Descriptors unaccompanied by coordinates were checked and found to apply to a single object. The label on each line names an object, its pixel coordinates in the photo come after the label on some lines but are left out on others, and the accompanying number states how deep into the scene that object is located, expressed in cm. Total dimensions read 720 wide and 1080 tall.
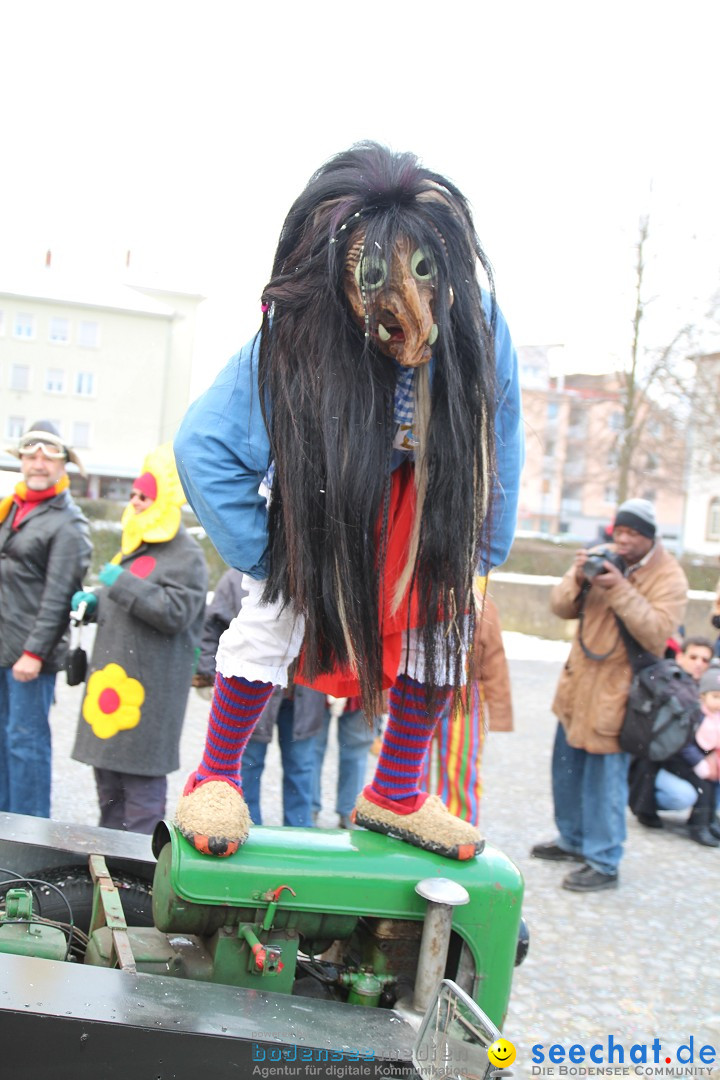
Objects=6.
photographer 462
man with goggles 421
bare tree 1762
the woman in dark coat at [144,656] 389
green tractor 161
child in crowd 554
